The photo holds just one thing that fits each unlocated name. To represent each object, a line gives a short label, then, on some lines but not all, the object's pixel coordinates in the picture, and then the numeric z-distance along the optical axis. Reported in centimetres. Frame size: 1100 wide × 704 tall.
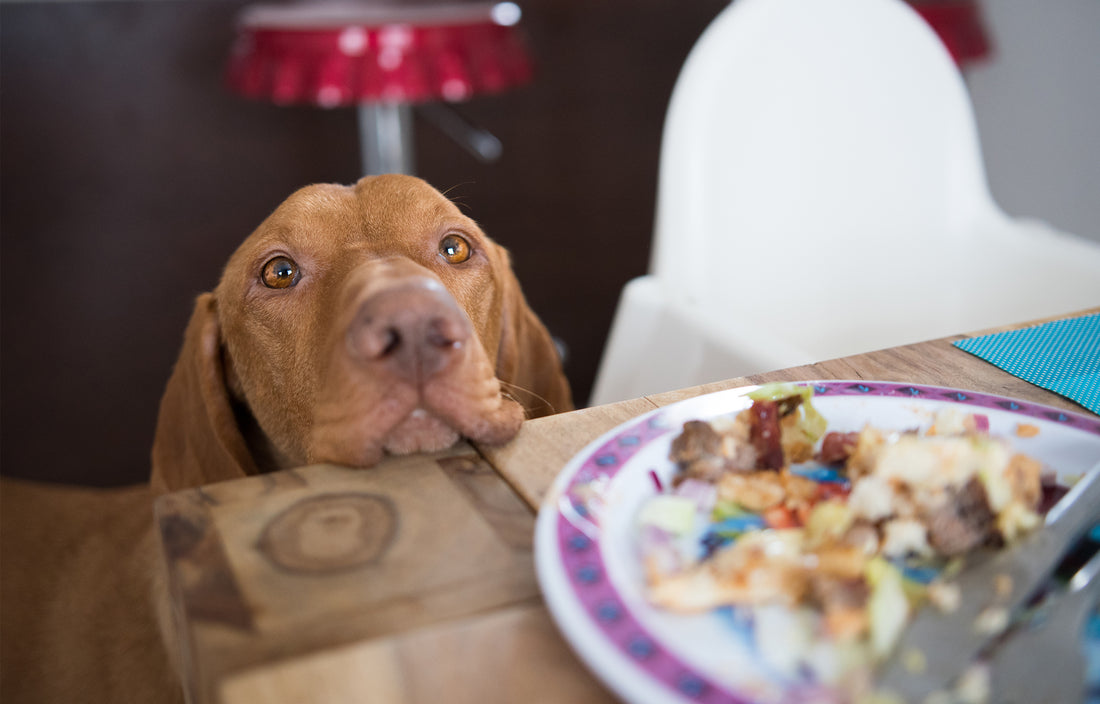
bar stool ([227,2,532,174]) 111
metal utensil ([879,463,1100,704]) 30
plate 29
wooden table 32
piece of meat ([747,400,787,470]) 45
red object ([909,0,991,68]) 142
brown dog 54
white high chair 88
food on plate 32
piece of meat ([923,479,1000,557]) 37
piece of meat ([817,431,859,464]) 46
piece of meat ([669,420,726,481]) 43
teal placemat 54
